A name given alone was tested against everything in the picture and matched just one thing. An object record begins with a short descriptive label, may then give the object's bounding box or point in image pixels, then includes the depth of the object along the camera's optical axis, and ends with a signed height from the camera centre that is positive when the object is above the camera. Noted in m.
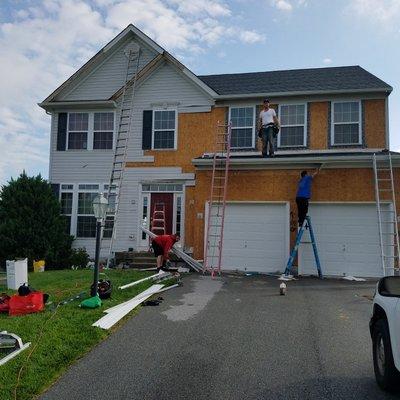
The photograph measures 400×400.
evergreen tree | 14.03 -0.09
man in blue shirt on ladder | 12.16 +0.92
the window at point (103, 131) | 15.86 +3.36
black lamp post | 7.95 +0.17
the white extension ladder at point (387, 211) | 11.80 +0.53
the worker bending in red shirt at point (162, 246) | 11.48 -0.56
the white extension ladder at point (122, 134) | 15.23 +3.19
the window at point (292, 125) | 14.60 +3.45
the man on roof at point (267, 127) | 13.24 +3.06
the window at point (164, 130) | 15.31 +3.34
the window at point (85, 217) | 15.63 +0.21
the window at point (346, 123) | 14.23 +3.48
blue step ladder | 11.88 -0.57
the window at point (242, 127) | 14.96 +3.43
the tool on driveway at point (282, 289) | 9.22 -1.30
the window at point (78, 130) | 16.08 +3.42
